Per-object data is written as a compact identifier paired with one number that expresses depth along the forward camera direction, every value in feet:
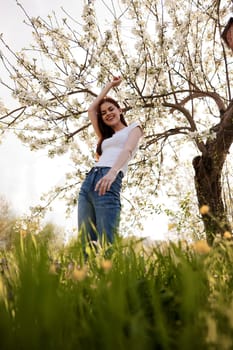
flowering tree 17.65
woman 8.89
